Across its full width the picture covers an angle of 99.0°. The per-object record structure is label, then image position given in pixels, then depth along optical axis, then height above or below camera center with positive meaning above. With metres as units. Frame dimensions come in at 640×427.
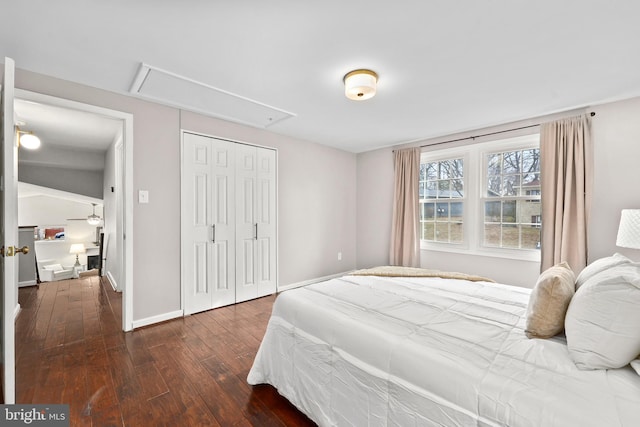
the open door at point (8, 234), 1.54 -0.14
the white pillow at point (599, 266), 1.36 -0.29
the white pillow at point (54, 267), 4.96 -1.05
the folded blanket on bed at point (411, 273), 2.41 -0.57
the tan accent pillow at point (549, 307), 1.27 -0.46
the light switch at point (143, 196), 2.84 +0.15
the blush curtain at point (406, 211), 4.28 -0.01
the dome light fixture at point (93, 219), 6.38 -0.21
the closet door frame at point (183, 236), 3.13 -0.30
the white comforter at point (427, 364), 0.93 -0.63
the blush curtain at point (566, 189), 2.90 +0.23
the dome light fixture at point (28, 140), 3.51 +0.91
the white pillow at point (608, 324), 1.00 -0.43
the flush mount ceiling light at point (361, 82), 2.25 +1.06
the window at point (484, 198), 3.43 +0.17
